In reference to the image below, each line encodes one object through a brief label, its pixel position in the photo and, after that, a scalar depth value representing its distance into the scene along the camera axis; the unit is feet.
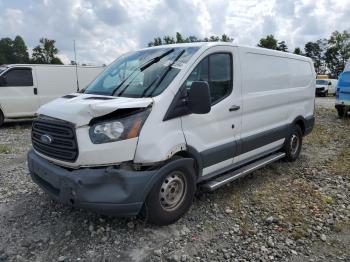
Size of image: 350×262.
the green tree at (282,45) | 201.48
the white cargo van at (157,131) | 11.55
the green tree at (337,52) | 192.65
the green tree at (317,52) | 226.79
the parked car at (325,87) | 102.27
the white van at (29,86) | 37.22
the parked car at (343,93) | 42.19
